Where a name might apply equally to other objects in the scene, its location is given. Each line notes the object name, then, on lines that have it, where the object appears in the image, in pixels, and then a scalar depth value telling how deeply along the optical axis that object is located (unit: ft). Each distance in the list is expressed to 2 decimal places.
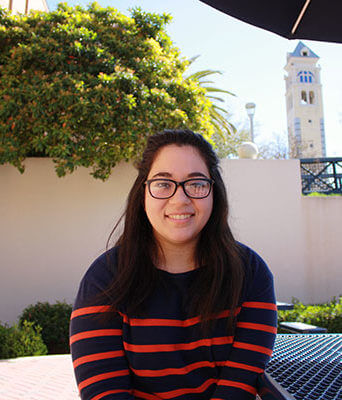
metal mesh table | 3.76
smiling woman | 4.57
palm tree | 33.71
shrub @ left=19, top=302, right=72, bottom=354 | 16.88
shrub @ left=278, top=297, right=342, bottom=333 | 15.89
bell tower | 215.72
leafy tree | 17.93
